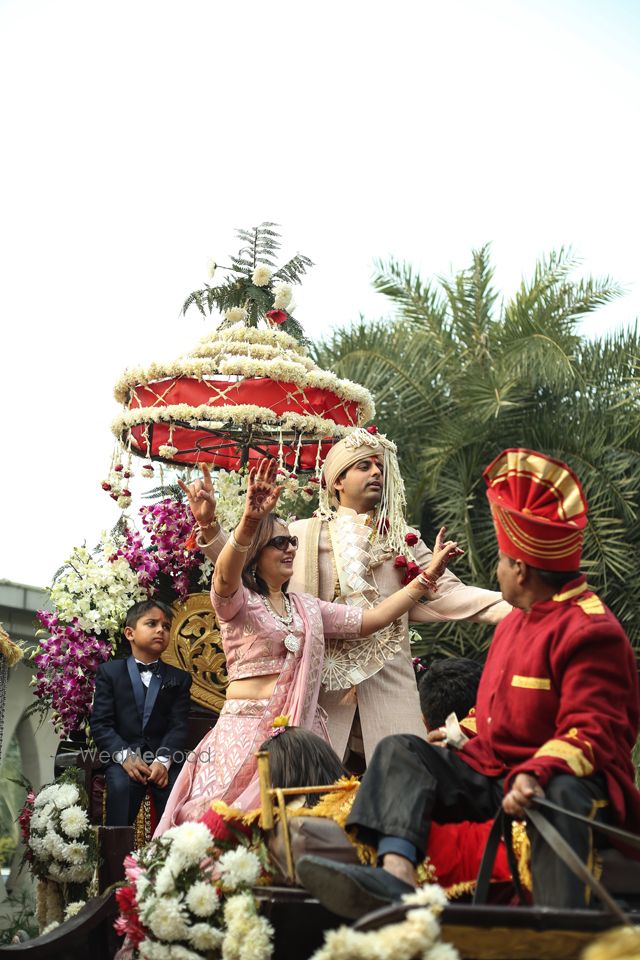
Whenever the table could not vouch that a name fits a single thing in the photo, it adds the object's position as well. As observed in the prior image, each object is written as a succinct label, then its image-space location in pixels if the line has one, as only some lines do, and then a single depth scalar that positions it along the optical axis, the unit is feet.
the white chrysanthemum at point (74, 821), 22.04
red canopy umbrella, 23.17
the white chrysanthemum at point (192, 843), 14.28
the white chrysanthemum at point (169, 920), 13.87
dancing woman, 18.52
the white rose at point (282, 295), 25.52
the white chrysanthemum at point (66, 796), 22.39
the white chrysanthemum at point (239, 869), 13.44
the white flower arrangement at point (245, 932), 12.62
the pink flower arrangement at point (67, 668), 23.76
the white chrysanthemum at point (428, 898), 10.02
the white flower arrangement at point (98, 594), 24.22
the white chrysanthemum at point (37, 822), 22.63
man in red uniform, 11.37
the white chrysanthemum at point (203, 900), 13.78
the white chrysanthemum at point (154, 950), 13.99
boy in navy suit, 22.15
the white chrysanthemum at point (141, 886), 14.60
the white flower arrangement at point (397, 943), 9.54
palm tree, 47.32
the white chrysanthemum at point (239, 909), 13.05
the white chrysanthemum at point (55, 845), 22.03
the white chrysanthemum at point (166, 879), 14.19
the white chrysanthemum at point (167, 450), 23.87
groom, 20.22
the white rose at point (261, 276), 25.99
